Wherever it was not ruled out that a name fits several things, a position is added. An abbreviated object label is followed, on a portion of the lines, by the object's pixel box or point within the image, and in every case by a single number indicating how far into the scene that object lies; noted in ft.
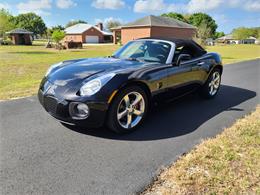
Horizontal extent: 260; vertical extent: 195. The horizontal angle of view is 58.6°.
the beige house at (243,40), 353.16
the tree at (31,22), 272.78
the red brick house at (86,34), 184.55
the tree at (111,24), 304.71
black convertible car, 10.59
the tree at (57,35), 100.19
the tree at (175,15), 213.66
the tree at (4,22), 115.75
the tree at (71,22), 338.34
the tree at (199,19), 252.62
